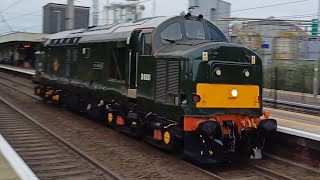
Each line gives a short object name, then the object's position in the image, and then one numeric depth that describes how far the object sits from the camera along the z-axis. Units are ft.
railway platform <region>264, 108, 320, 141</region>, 31.42
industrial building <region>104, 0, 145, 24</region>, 167.22
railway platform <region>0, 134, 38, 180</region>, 21.62
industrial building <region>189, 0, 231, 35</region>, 110.11
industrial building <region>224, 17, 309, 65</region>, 109.19
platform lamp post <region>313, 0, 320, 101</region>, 71.51
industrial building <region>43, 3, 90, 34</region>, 211.20
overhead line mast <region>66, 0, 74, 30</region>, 84.48
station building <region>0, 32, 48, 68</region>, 172.86
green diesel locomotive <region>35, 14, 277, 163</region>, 29.81
